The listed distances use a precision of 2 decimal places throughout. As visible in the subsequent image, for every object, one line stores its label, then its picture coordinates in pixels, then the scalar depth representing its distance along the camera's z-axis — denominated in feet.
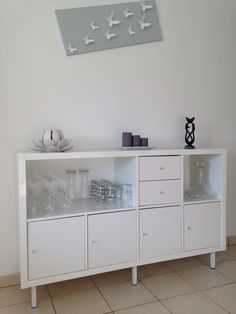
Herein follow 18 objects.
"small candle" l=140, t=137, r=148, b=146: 7.34
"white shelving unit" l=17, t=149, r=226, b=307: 6.02
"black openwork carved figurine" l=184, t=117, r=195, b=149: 8.09
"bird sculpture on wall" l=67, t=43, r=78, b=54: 7.29
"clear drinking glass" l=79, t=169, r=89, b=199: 7.49
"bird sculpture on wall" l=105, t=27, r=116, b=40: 7.60
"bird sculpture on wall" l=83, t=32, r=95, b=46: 7.40
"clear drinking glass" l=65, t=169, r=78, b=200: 7.08
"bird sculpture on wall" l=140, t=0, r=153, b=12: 7.91
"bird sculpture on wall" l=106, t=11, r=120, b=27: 7.59
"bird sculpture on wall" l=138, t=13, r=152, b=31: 7.91
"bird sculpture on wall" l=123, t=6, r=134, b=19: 7.76
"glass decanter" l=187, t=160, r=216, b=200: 7.96
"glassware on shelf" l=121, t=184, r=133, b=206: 6.92
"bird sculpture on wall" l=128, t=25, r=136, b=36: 7.81
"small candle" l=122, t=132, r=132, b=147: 7.22
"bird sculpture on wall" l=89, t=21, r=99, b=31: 7.44
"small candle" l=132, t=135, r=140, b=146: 7.29
